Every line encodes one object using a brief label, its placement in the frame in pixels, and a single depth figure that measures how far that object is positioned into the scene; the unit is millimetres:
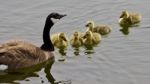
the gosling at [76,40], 11969
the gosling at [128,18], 13211
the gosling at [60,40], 11975
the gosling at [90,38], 12164
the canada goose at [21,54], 10766
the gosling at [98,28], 12648
